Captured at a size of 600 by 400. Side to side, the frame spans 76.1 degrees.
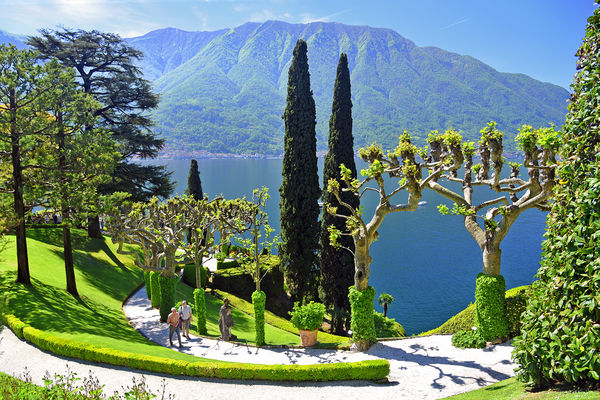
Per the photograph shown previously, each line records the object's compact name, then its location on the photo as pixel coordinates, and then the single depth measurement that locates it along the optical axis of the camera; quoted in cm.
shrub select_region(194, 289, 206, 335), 1709
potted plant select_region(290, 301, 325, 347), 1541
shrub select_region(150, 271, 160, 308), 2133
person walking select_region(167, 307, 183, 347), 1580
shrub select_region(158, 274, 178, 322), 1866
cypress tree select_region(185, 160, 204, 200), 3722
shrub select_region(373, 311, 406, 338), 2217
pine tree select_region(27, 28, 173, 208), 3031
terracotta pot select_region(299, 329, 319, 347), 1553
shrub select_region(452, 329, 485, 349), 1397
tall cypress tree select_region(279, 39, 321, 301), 2691
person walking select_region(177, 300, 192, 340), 1659
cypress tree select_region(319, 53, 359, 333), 2514
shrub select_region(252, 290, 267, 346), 1595
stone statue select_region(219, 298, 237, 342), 1650
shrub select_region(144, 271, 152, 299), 2356
